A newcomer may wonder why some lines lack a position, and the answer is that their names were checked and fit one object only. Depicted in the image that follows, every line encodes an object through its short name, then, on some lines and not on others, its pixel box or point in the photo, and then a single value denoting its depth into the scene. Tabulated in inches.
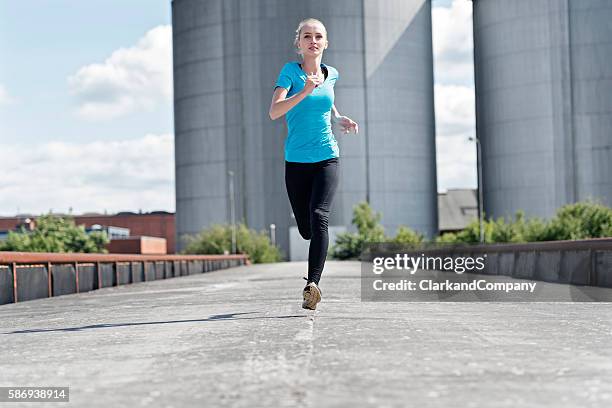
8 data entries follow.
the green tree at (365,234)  2864.2
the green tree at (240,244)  2955.2
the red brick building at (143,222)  5280.5
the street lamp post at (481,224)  2272.4
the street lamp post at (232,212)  2926.2
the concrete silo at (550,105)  2669.8
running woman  286.4
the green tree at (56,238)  3499.0
